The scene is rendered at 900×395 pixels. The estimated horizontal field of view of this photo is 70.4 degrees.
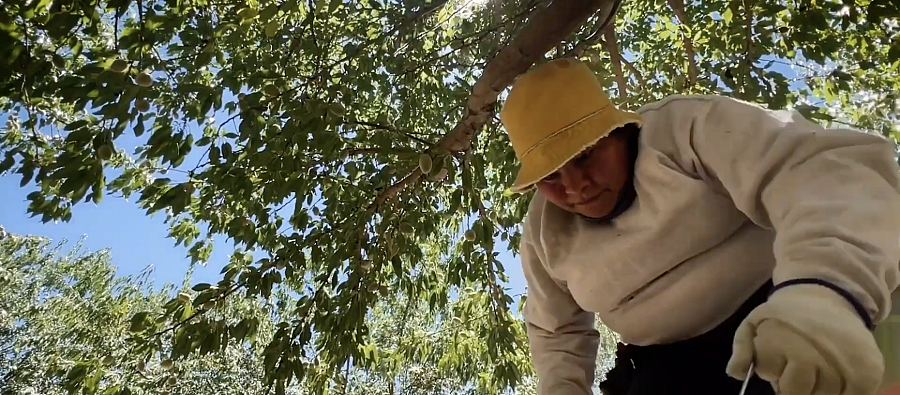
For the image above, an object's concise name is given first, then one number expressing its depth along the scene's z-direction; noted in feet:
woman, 2.33
